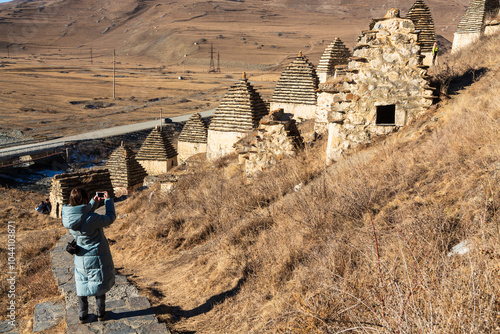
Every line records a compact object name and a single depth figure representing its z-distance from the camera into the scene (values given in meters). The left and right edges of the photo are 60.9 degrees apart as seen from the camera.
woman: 4.74
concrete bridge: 29.83
